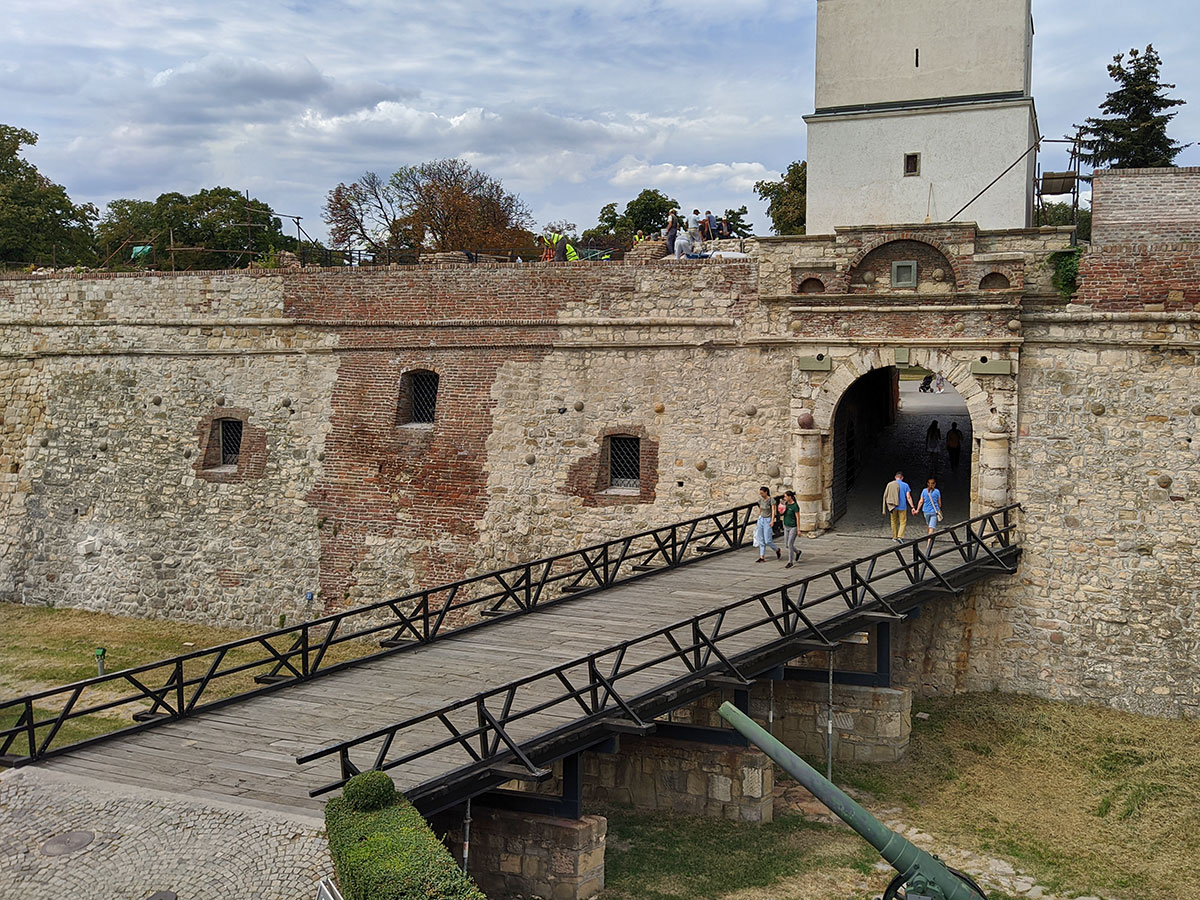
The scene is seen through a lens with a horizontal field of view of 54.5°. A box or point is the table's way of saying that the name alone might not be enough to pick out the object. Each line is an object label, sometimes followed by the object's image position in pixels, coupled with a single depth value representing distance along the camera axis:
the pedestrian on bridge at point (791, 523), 17.31
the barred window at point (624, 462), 20.86
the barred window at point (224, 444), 23.77
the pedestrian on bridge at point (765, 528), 17.69
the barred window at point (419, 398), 22.34
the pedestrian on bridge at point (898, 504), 18.39
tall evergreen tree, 34.19
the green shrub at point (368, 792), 9.45
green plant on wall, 17.44
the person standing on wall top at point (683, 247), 21.53
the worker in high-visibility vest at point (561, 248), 23.91
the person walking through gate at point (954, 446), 22.89
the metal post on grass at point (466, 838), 10.76
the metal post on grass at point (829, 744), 14.76
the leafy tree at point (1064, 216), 38.91
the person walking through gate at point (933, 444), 23.06
